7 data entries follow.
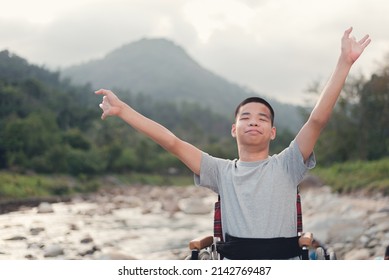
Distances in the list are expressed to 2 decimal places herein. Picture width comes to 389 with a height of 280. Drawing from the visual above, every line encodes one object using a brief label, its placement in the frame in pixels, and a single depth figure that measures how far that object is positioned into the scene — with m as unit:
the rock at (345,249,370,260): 4.39
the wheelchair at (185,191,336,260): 1.60
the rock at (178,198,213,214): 10.76
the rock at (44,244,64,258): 4.31
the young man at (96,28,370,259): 1.52
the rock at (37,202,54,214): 7.60
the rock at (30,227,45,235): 5.26
